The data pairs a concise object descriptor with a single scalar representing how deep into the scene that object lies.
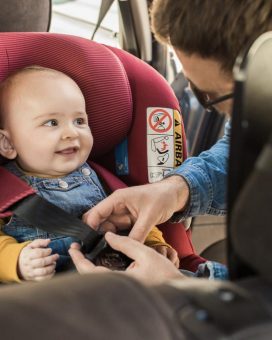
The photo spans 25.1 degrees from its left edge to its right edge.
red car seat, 1.64
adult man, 1.06
